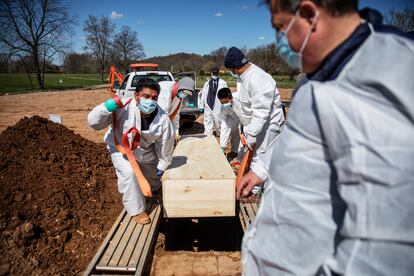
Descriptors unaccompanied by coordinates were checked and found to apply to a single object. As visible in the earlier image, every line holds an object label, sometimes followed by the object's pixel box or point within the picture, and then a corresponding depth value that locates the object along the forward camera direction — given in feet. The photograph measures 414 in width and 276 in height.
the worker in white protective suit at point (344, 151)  2.71
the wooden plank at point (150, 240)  9.26
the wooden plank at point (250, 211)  12.22
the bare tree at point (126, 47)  193.16
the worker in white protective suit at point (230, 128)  22.82
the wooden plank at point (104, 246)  9.10
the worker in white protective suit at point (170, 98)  21.29
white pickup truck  30.76
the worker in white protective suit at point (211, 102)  26.73
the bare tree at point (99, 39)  177.37
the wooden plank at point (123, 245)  9.56
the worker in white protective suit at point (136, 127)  11.89
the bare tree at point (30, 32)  106.32
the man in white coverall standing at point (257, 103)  14.58
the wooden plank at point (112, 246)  9.38
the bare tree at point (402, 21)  68.53
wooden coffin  11.18
